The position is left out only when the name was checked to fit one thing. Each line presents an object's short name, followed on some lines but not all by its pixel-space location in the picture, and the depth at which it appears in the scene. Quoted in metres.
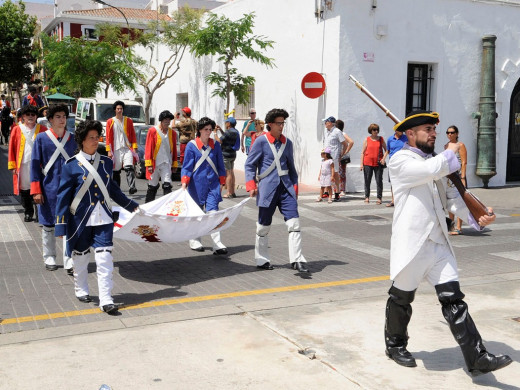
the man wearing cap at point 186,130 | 9.82
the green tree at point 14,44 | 43.19
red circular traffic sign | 15.15
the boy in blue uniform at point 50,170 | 7.33
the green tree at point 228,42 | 17.42
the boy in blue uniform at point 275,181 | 7.39
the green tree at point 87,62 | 27.94
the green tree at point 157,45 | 24.80
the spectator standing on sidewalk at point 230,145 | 14.47
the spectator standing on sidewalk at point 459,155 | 10.07
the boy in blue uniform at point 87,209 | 5.86
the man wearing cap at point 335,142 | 14.12
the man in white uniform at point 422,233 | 4.29
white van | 22.80
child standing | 13.70
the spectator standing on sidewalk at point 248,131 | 16.81
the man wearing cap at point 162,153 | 10.17
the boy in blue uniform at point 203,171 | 8.28
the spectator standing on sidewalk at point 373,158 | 13.69
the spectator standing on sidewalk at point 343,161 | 14.49
